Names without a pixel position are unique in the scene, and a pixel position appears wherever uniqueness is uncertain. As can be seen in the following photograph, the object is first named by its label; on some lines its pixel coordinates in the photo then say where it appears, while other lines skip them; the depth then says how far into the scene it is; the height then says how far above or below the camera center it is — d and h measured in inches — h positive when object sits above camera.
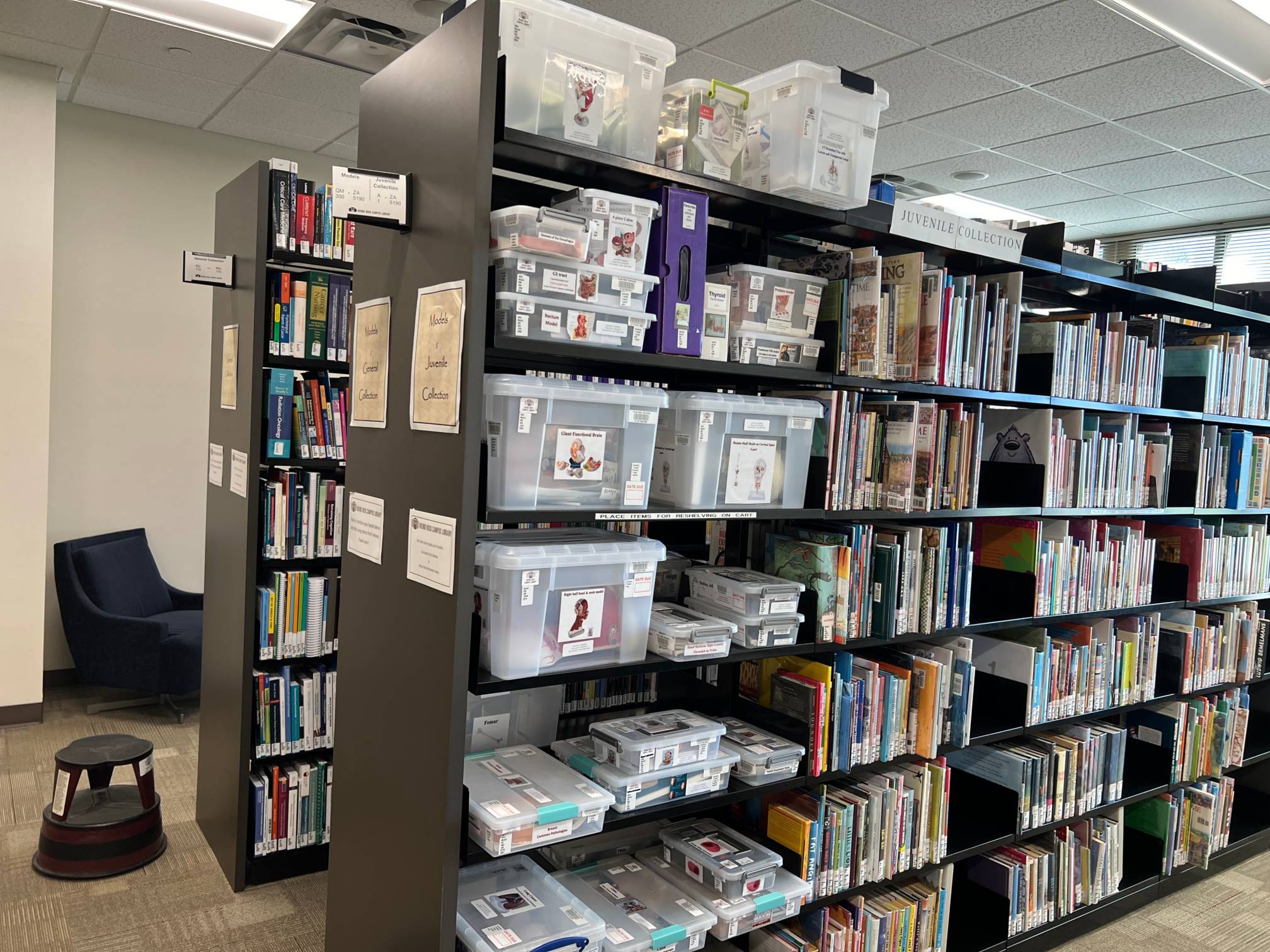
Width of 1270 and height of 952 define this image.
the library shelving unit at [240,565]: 117.5 -21.7
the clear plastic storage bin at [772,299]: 85.4 +13.1
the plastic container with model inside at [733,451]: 82.4 -1.8
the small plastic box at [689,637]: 81.2 -18.8
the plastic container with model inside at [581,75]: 68.7 +27.7
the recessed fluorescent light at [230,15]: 135.0 +59.3
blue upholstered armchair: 175.2 -46.1
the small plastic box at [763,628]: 88.0 -19.1
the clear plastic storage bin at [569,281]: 69.1 +11.3
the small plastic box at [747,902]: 84.2 -44.9
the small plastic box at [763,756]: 88.7 -31.8
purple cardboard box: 77.0 +13.7
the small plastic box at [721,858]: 86.4 -42.2
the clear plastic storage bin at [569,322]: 69.9 +8.1
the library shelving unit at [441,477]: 67.7 -5.1
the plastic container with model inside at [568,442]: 70.8 -1.5
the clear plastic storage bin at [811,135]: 81.4 +27.8
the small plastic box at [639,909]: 78.5 -44.3
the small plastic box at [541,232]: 67.6 +14.5
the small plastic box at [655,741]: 80.1 -28.4
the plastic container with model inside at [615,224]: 72.4 +16.5
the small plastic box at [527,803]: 70.4 -31.0
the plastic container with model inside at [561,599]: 71.4 -14.6
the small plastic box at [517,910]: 71.9 -41.2
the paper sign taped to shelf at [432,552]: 68.8 -10.6
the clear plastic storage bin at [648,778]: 79.0 -31.6
